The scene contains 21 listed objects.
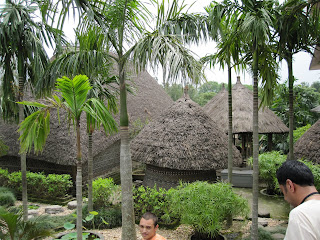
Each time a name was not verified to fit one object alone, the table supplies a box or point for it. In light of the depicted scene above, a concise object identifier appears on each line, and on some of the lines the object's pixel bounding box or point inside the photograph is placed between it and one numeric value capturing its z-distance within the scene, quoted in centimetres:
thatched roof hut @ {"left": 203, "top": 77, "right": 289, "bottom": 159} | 1292
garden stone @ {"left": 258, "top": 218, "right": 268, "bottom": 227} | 654
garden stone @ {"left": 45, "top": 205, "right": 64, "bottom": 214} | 788
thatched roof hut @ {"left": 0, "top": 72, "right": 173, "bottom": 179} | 940
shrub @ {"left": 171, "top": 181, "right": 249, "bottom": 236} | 524
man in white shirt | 143
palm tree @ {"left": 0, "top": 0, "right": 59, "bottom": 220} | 603
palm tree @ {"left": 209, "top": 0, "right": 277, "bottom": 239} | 450
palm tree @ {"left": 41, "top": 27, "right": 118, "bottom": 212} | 487
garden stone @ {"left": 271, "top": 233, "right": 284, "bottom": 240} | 534
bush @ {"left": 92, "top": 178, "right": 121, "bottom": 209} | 708
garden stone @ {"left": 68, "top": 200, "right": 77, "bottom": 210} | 814
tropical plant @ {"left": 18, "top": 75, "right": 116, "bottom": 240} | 410
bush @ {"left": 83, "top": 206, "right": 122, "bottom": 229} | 645
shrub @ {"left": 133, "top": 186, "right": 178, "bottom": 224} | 652
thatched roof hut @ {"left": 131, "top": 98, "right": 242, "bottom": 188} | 790
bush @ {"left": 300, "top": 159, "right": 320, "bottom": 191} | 781
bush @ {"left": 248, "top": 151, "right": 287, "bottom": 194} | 946
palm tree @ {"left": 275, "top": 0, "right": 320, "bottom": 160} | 516
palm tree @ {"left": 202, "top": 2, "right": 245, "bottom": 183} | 483
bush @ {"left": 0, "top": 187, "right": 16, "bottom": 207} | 824
